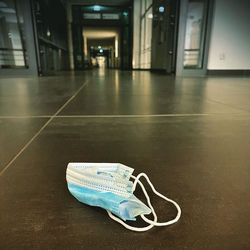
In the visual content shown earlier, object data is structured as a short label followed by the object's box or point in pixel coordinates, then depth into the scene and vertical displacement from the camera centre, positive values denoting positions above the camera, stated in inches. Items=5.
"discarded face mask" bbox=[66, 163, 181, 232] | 12.3 -8.3
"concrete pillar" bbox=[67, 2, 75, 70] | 369.8 +59.6
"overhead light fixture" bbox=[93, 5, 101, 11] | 376.8 +114.4
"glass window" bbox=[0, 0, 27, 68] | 150.9 +24.9
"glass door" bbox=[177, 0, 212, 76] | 156.3 +25.5
